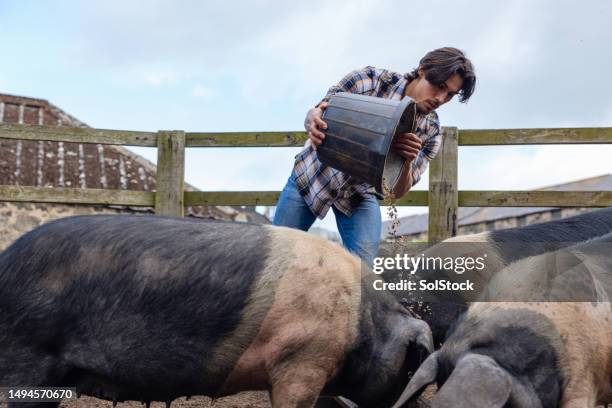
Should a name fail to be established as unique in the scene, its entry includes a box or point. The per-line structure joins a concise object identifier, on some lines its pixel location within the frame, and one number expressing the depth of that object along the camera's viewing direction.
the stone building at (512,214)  28.19
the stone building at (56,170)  11.50
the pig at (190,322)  2.60
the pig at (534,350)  2.18
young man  3.66
